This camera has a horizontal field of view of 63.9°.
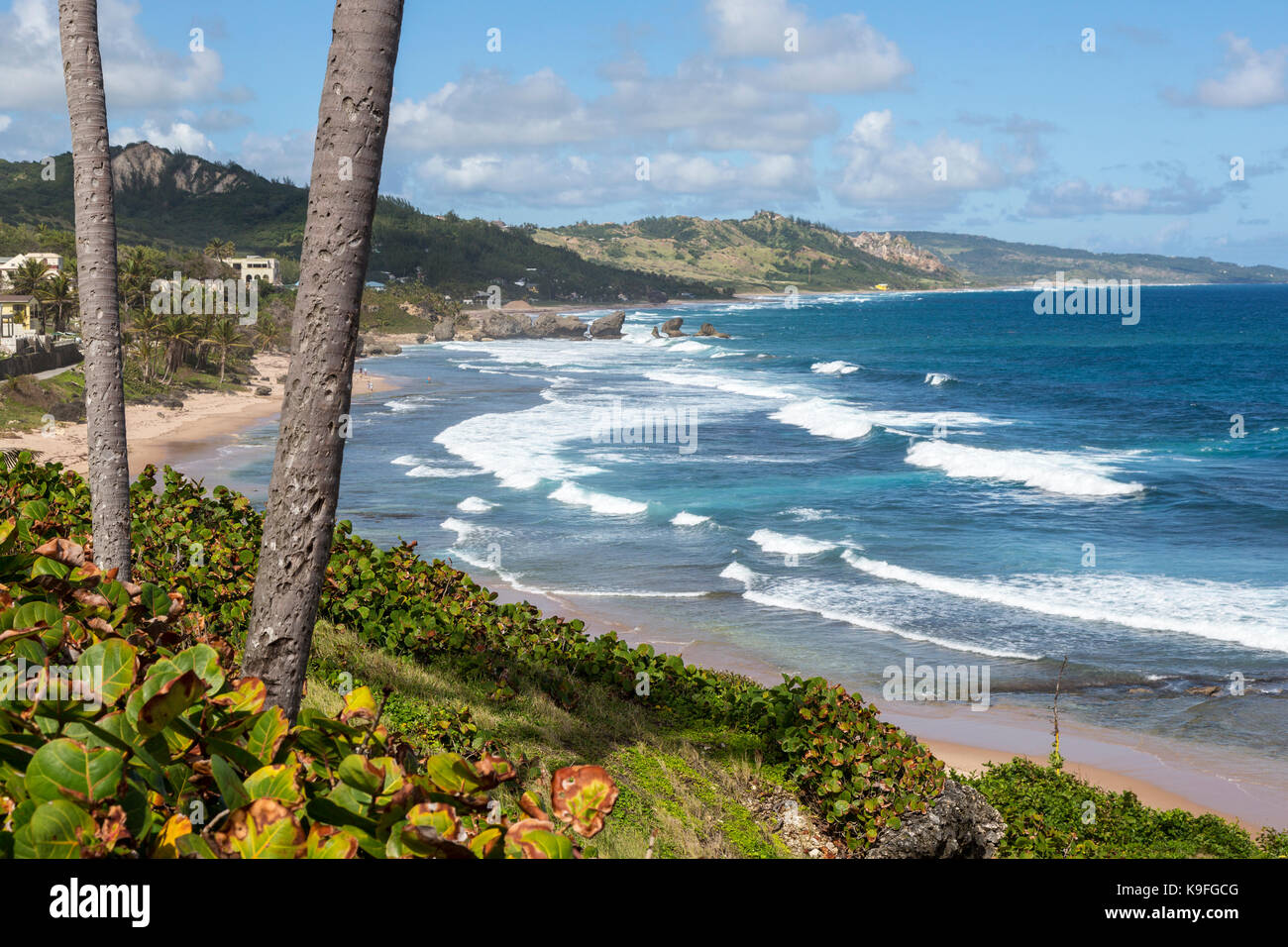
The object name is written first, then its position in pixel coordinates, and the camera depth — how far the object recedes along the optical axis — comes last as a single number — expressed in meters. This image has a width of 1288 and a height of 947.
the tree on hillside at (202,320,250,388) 61.12
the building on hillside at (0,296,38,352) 53.03
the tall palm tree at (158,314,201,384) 57.69
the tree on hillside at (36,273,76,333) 59.62
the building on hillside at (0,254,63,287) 67.00
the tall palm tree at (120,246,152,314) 66.94
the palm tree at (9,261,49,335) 61.66
